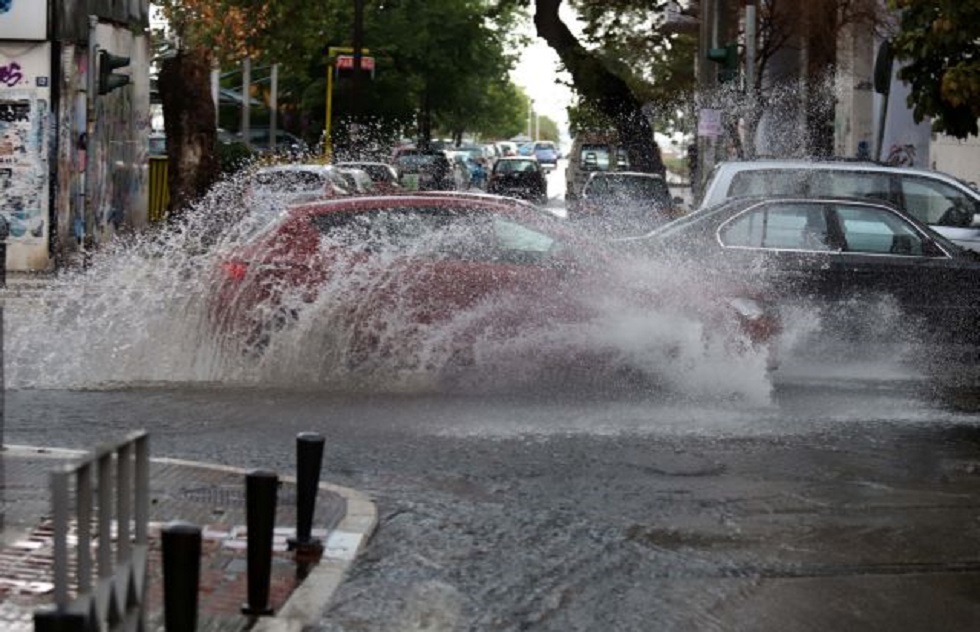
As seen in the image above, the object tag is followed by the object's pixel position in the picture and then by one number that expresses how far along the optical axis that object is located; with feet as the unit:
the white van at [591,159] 151.14
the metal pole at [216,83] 189.47
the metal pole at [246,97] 187.11
